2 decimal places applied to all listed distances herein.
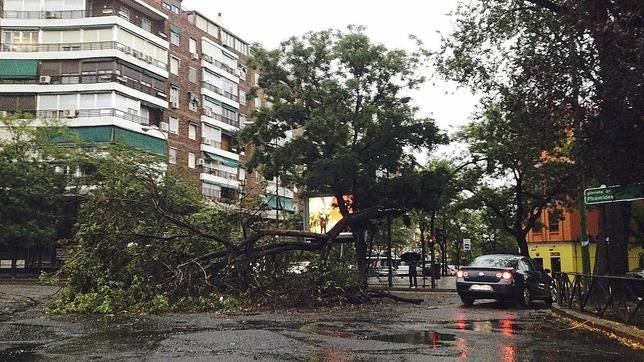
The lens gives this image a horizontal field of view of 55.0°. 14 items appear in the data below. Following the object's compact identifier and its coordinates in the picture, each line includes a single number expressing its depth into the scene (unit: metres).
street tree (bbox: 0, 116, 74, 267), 38.41
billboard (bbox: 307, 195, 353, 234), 32.28
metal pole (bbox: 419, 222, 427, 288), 50.13
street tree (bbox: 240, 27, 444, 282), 26.83
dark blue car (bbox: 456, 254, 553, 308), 17.58
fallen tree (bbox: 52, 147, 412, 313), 16.23
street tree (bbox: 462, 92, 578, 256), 15.09
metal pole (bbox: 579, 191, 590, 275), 15.96
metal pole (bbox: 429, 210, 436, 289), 30.80
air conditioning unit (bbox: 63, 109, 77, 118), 45.88
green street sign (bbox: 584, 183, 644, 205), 11.77
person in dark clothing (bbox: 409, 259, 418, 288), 31.78
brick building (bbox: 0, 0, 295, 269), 45.47
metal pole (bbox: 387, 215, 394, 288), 28.98
